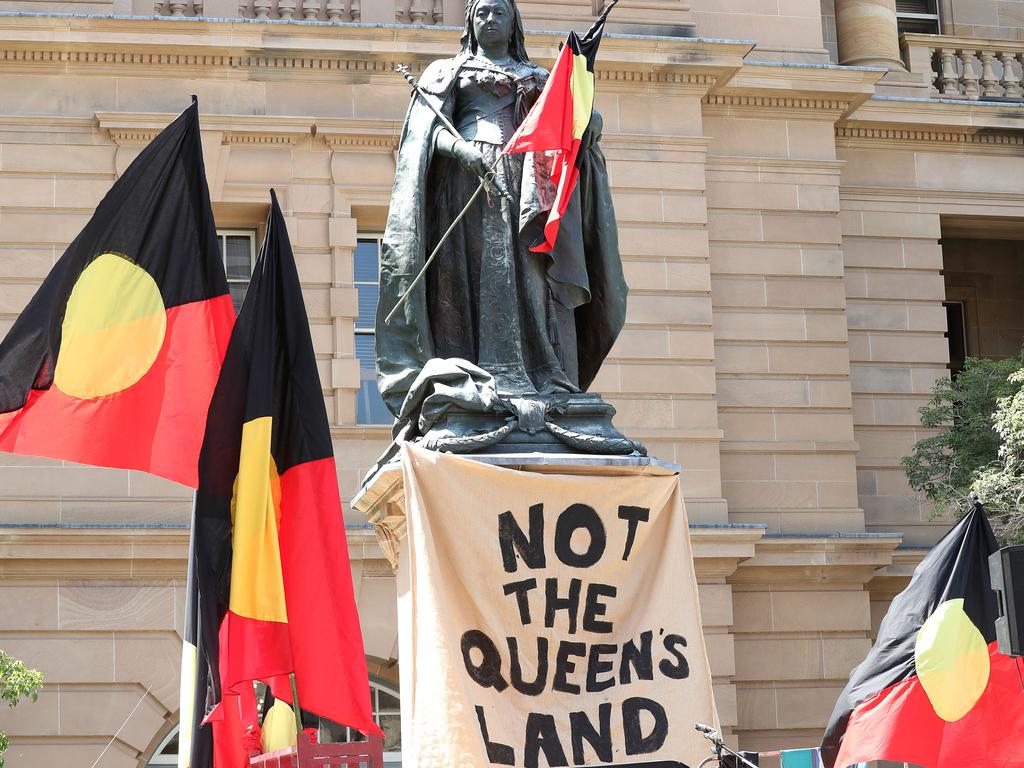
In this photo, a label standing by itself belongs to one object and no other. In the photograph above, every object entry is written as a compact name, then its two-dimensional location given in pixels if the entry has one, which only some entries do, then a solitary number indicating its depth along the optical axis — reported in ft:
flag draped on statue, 48.73
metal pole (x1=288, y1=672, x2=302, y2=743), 44.11
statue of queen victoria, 47.62
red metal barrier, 45.14
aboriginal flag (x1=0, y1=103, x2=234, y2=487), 48.16
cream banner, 44.24
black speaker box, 43.52
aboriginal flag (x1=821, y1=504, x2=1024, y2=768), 66.18
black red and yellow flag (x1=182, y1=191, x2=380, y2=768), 45.47
